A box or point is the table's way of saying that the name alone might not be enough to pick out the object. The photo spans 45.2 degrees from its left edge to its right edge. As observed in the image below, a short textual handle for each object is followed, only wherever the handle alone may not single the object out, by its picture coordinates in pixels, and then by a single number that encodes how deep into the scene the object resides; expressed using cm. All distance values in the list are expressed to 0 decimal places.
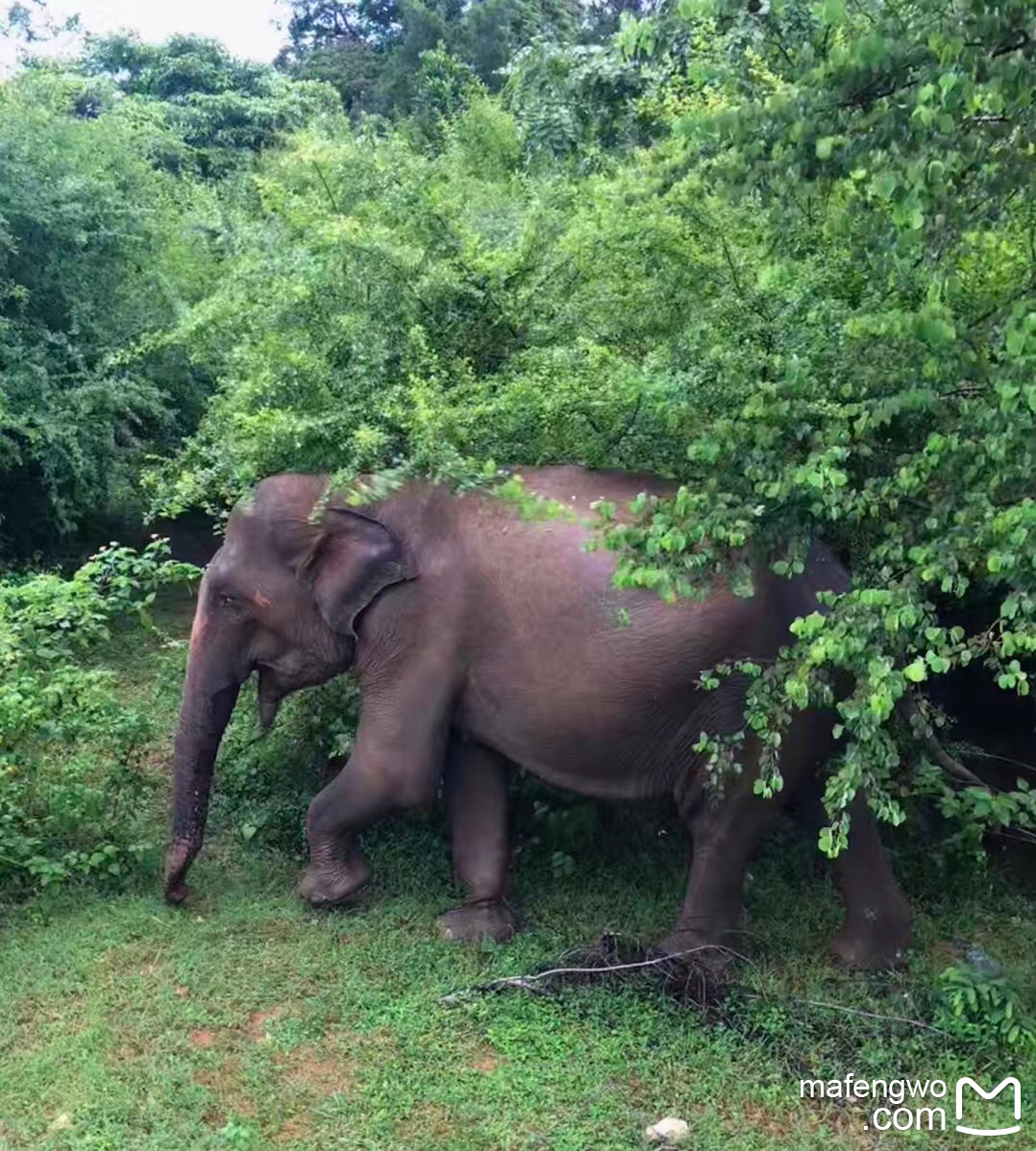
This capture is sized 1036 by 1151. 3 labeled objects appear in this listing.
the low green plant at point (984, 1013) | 404
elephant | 449
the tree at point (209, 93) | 2066
